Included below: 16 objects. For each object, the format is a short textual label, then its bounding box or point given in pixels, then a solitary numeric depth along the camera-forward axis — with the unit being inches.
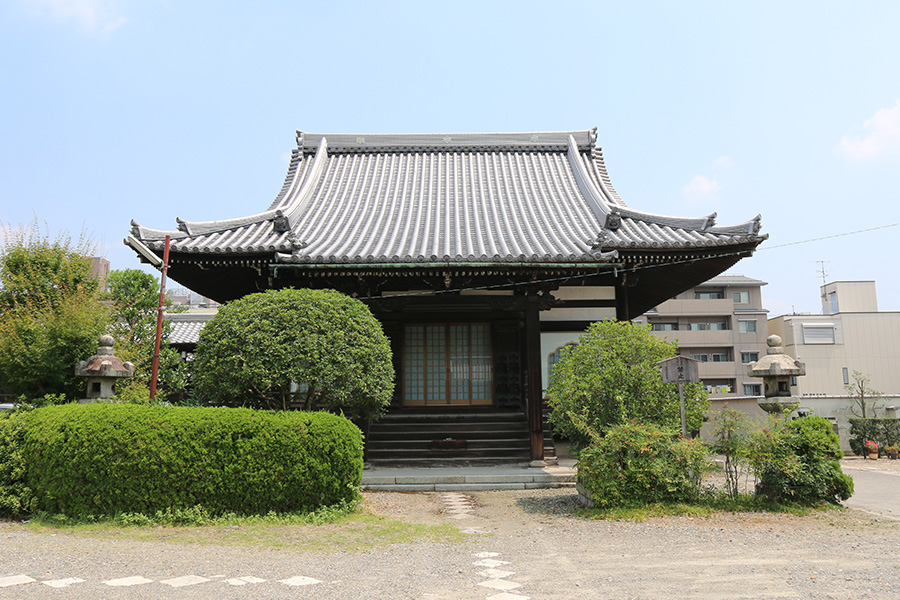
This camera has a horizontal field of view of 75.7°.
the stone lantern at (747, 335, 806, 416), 364.8
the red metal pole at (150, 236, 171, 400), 340.2
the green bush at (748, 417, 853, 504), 305.4
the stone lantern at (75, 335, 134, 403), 342.6
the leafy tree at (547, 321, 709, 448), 335.6
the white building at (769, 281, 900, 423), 1443.2
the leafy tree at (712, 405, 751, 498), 313.6
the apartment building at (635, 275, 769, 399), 1604.3
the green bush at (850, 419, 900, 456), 745.0
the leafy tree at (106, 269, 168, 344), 539.5
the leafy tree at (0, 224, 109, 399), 376.2
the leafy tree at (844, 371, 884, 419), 867.4
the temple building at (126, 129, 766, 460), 436.8
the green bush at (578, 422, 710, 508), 302.2
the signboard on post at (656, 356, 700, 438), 328.5
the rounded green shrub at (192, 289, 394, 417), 327.0
